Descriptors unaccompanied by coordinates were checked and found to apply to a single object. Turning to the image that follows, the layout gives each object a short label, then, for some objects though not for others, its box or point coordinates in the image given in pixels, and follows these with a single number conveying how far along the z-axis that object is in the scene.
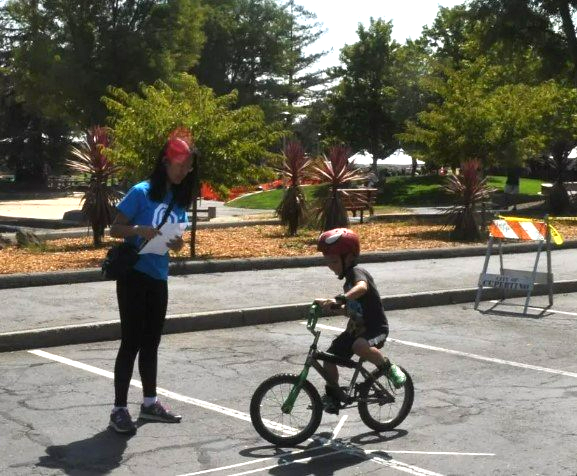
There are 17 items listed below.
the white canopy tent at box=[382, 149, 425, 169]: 61.92
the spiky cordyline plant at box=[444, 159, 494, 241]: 21.28
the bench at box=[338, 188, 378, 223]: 23.11
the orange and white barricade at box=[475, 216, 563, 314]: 13.52
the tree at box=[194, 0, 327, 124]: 64.00
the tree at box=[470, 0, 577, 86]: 30.86
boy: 7.19
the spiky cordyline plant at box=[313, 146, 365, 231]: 20.44
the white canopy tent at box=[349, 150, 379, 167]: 57.43
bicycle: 7.10
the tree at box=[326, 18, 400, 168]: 53.22
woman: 7.33
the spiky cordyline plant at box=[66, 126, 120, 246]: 18.39
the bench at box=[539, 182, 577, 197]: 34.51
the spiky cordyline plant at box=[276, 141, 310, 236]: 21.19
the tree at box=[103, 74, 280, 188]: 17.30
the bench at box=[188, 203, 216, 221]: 28.22
